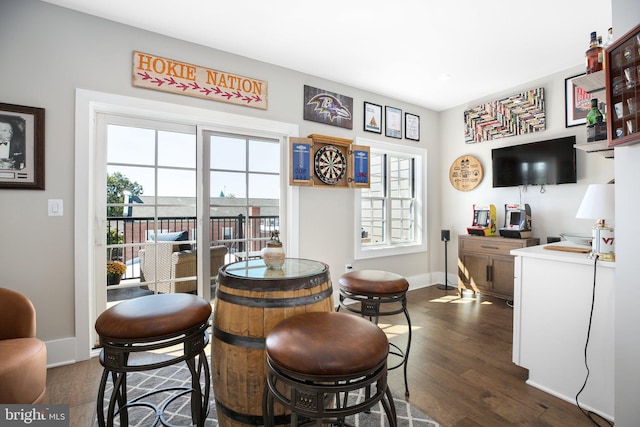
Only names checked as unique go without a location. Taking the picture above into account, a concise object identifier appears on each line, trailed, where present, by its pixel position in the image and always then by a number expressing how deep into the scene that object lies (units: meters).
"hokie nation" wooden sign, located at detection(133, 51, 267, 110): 2.52
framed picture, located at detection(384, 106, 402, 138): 4.09
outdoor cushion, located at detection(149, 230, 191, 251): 2.69
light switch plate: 2.21
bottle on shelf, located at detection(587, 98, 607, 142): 1.79
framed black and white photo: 2.07
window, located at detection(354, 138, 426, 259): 4.05
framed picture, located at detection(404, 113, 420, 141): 4.32
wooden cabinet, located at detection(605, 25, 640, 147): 1.27
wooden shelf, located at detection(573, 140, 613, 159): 1.80
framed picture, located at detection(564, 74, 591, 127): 3.20
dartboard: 3.40
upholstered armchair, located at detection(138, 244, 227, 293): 2.63
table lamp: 1.72
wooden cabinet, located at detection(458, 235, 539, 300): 3.53
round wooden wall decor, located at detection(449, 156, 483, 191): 4.22
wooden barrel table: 1.26
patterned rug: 1.63
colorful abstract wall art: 3.59
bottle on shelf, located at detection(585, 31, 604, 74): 1.63
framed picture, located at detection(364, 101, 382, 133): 3.88
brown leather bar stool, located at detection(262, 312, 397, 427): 0.90
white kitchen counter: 1.66
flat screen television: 3.32
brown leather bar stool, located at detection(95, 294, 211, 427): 1.12
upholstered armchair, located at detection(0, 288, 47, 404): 1.30
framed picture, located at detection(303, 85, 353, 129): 3.40
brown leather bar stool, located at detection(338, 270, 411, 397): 1.70
